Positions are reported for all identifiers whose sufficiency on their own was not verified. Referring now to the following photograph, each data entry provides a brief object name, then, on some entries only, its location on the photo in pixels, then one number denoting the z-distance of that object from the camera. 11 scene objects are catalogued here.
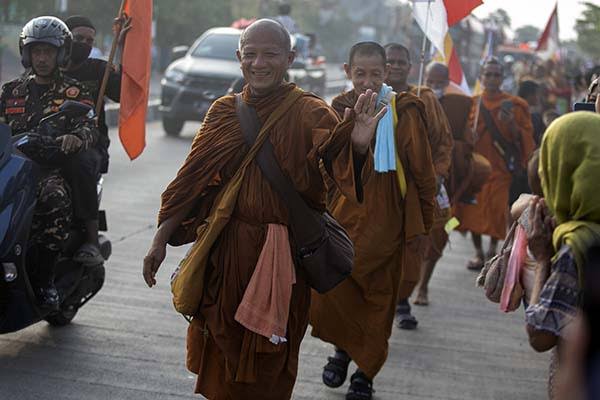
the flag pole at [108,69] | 9.42
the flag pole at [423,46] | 11.09
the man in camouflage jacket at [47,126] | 8.78
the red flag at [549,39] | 27.77
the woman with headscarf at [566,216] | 4.63
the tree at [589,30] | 34.59
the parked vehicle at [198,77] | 28.98
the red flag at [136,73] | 9.63
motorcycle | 8.20
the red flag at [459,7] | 12.28
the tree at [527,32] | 175.98
